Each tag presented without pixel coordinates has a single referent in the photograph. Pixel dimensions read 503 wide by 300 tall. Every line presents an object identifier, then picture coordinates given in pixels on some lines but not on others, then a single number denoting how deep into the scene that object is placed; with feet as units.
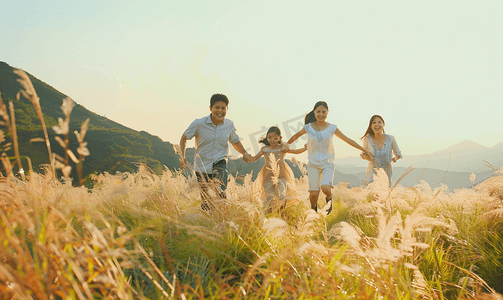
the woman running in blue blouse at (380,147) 20.26
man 16.12
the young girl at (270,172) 19.90
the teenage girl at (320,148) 18.54
